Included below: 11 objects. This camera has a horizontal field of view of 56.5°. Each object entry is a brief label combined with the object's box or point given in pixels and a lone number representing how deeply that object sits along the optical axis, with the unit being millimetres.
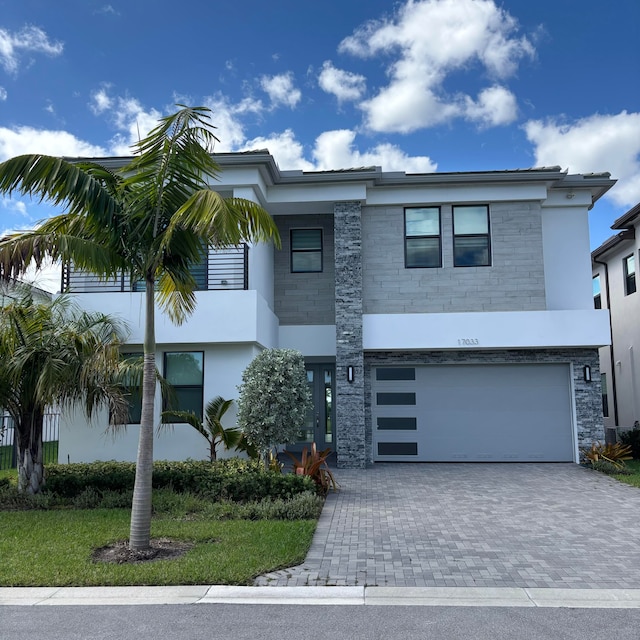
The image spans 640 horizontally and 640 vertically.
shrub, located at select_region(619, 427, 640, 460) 16031
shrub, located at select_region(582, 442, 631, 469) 13641
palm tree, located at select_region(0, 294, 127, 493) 9484
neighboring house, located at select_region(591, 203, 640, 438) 18125
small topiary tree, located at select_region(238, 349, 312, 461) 10828
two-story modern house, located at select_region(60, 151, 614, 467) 14281
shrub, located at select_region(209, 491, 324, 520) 8789
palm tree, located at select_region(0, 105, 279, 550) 6922
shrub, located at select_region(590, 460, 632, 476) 13008
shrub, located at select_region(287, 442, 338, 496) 10570
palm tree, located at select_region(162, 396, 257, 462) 11914
